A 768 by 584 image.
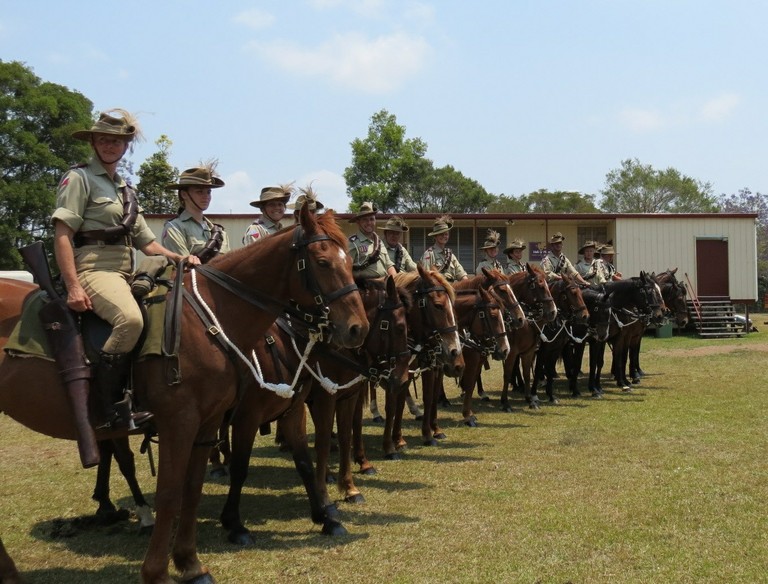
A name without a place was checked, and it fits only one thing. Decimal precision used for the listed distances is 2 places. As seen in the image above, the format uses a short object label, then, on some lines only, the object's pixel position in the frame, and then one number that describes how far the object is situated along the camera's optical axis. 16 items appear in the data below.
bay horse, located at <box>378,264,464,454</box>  8.62
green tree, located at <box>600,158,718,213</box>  72.19
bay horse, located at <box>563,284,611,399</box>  15.41
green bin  29.35
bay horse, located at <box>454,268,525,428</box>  11.05
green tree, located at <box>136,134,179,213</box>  41.66
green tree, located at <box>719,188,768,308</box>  60.38
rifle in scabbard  4.31
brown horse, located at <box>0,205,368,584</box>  4.50
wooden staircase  28.50
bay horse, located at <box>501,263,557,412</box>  13.25
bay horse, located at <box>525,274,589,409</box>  14.68
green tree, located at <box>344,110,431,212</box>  59.09
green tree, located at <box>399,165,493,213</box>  63.25
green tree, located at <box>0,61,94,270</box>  37.75
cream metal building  29.56
